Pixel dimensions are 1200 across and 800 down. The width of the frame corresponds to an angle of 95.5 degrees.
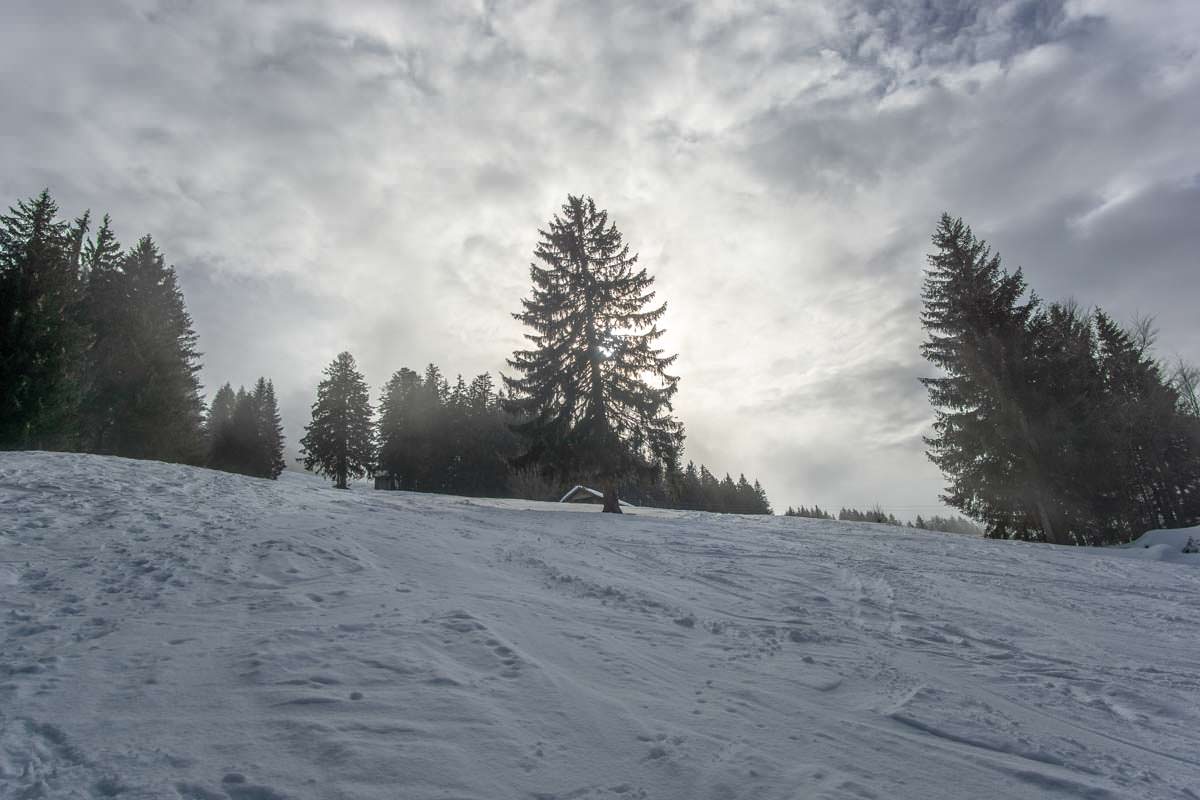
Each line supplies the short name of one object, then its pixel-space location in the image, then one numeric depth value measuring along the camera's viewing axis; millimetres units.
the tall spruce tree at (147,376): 26438
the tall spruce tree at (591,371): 20047
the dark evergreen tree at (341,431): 43719
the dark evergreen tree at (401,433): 50156
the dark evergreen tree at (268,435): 47500
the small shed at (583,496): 40281
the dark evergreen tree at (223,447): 44969
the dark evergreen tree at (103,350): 25953
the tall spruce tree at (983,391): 21844
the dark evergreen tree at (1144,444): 23062
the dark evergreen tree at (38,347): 16922
